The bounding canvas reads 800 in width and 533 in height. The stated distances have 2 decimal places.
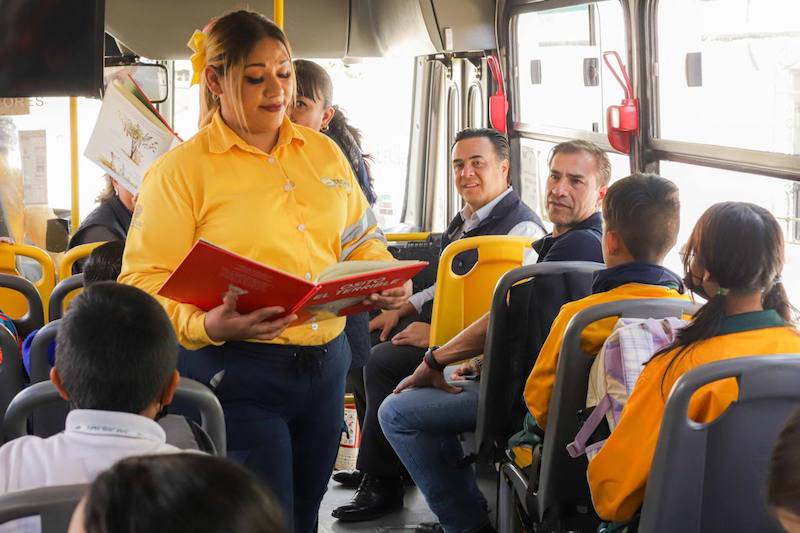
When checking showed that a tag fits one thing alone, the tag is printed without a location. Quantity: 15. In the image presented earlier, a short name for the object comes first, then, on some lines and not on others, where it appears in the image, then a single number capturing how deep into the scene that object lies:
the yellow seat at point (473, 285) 3.75
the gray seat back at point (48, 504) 1.28
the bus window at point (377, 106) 6.73
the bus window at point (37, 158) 6.32
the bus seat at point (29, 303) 3.32
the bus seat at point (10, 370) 2.55
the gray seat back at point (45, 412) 2.53
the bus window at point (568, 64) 4.34
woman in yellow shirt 2.25
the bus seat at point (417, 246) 5.54
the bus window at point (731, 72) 3.00
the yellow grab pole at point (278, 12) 3.50
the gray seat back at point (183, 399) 1.87
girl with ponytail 2.04
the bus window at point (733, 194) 3.00
